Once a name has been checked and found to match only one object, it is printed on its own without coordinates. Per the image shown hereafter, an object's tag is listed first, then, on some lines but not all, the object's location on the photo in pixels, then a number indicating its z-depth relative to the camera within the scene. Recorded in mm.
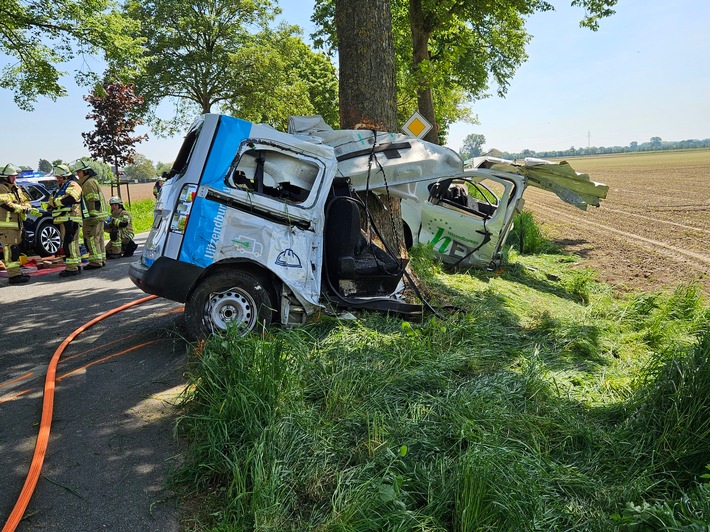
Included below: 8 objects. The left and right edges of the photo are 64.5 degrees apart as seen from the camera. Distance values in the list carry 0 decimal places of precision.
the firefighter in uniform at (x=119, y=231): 12391
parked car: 11789
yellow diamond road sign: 10273
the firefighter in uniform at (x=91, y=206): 10492
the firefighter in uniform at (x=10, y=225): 9586
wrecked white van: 5438
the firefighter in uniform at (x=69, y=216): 10047
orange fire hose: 2946
